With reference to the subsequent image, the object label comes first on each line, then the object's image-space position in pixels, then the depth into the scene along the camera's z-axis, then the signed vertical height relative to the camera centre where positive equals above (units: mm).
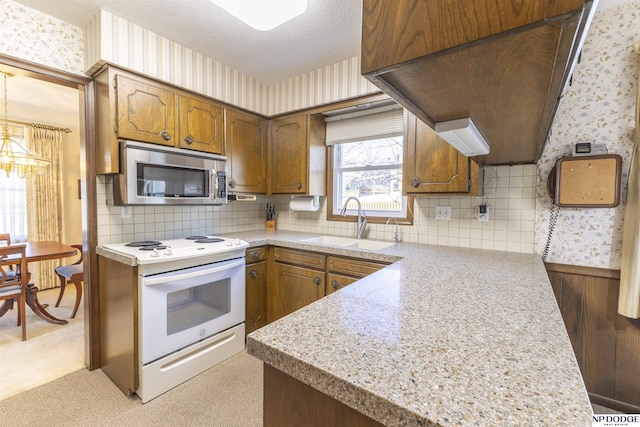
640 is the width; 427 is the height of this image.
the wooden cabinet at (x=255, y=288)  2420 -740
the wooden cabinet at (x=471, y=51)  453 +285
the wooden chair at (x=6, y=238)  3046 -395
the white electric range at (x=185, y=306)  1720 -709
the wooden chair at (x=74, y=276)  2771 -725
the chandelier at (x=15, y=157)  2863 +457
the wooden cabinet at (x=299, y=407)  592 -455
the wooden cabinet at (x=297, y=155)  2721 +473
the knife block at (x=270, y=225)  3266 -250
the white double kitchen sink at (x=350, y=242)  2391 -344
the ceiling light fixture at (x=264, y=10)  1492 +1039
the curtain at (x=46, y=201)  3750 +10
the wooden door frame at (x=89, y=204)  2006 -14
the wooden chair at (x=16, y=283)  2369 -702
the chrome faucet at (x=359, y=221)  2568 -158
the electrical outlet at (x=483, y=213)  2074 -62
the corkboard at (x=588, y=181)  1653 +142
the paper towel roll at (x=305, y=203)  2869 +3
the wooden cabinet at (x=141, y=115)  1887 +630
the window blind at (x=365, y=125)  2420 +716
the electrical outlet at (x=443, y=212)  2254 -63
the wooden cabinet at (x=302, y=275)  2102 -575
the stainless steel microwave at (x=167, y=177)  1909 +190
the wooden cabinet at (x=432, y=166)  1871 +259
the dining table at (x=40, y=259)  2592 -511
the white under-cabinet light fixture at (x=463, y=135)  918 +242
